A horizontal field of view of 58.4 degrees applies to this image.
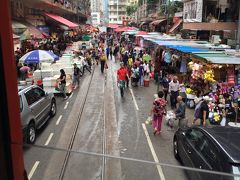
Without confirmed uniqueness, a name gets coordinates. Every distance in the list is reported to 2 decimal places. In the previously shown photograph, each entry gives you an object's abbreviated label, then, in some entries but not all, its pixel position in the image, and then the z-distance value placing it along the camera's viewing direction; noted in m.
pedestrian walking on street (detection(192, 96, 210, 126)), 7.22
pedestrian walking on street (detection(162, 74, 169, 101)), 10.80
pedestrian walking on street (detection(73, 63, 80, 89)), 13.35
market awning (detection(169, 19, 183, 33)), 25.08
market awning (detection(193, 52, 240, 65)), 8.32
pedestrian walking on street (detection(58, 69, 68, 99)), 11.16
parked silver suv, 6.29
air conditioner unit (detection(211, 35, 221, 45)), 14.09
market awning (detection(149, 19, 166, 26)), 31.28
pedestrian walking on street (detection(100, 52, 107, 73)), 17.11
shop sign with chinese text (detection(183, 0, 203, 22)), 18.15
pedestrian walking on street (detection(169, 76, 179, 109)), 9.81
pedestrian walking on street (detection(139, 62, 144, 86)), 13.35
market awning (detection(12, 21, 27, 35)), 14.38
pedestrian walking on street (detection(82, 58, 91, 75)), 17.58
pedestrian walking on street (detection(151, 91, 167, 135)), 6.91
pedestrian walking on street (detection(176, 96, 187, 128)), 7.35
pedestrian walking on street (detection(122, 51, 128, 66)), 17.85
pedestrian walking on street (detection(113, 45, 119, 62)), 23.77
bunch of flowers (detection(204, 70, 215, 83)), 8.42
